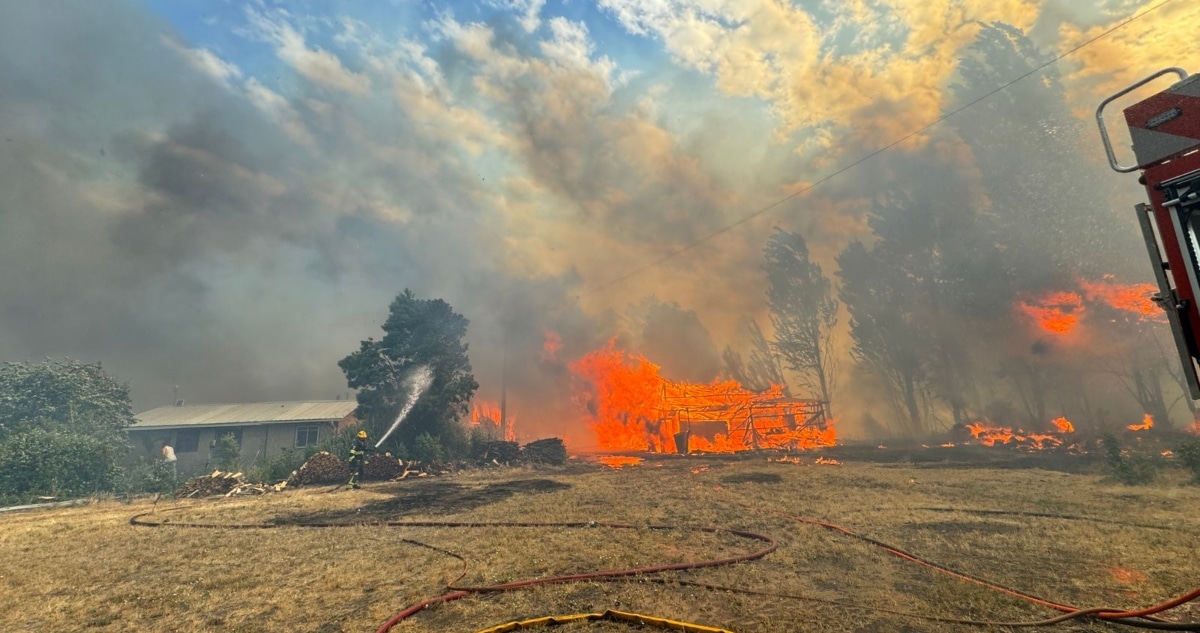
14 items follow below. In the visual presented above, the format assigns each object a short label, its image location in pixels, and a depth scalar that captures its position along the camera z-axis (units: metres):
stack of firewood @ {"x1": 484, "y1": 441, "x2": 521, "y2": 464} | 28.78
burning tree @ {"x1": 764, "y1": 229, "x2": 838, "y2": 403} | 44.94
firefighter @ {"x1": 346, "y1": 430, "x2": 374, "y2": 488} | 20.28
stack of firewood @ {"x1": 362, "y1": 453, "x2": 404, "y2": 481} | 23.55
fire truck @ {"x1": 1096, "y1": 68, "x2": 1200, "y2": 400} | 3.70
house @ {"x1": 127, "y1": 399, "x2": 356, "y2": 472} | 34.91
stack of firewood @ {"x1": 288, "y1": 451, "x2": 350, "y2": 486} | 21.80
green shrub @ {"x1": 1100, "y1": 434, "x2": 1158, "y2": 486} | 14.16
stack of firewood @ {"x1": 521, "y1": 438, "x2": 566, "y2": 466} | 28.71
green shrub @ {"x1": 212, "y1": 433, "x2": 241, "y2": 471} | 28.31
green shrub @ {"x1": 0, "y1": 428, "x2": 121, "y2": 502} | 18.89
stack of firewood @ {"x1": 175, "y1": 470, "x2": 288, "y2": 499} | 19.47
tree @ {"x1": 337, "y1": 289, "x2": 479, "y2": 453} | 31.77
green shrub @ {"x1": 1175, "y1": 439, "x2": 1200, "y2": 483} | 13.74
